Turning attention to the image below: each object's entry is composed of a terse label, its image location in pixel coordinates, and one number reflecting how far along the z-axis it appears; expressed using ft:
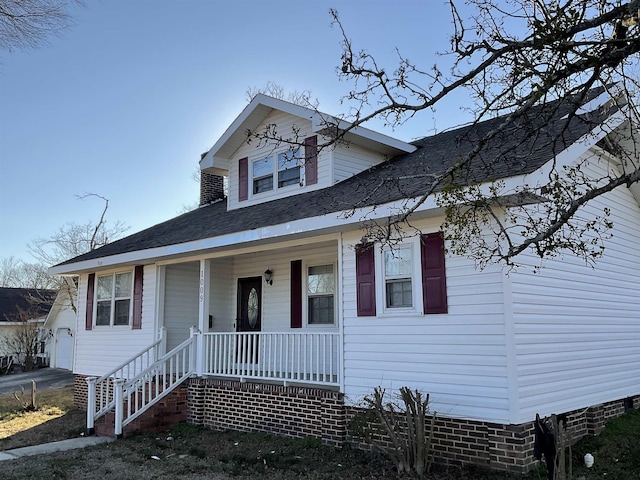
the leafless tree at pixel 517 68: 13.39
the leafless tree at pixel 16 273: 166.30
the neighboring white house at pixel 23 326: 86.94
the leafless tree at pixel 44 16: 23.30
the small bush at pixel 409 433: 22.20
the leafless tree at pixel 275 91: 80.09
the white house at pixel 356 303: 23.45
